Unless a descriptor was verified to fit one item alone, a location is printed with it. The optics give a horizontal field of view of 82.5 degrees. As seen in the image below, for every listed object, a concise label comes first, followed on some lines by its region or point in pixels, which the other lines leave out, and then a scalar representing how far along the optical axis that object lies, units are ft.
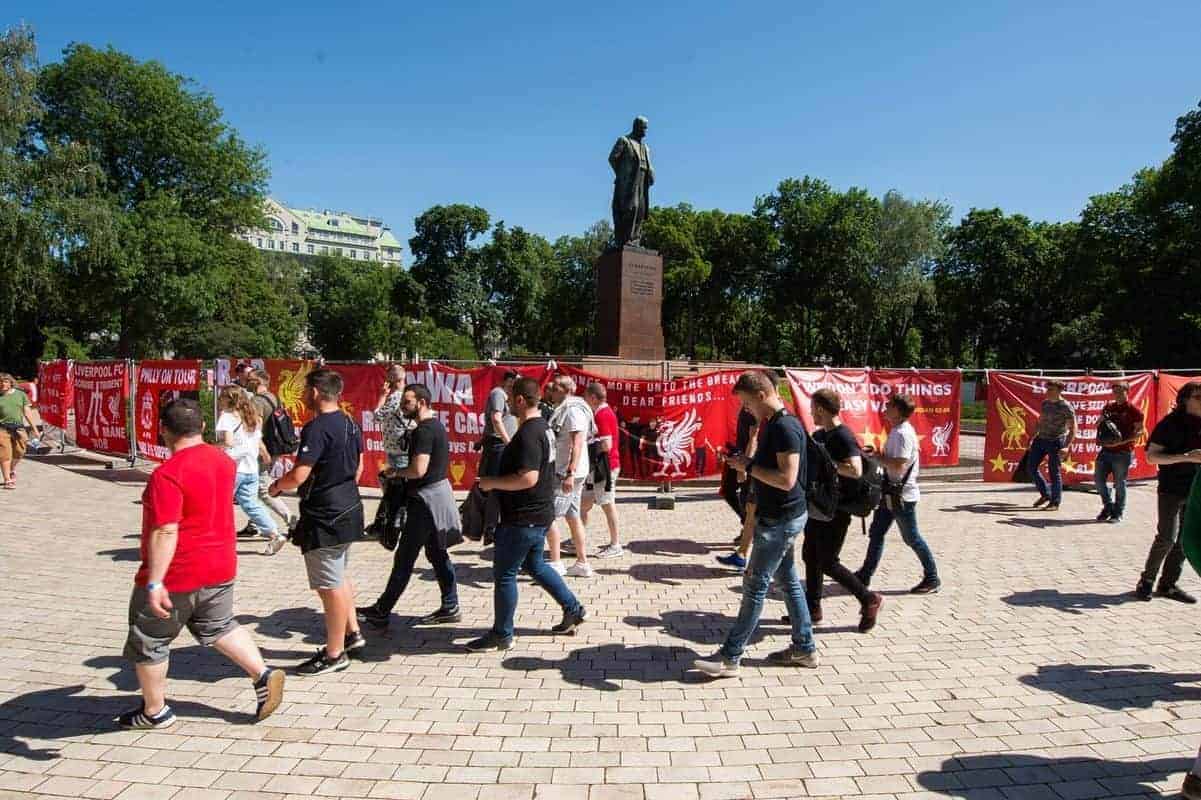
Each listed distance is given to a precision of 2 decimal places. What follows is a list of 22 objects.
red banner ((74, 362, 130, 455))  41.70
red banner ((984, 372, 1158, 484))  36.06
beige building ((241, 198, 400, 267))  400.26
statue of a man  50.49
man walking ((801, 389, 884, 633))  15.30
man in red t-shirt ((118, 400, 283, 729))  10.34
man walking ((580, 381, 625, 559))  22.35
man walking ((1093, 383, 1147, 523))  27.37
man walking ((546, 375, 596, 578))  19.51
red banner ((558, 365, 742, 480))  31.58
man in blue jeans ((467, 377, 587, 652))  14.01
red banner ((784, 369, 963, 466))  32.94
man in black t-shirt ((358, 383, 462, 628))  15.15
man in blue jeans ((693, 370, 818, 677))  13.03
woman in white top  22.12
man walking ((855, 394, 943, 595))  18.06
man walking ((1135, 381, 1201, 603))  17.78
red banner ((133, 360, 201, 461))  38.29
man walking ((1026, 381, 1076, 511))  31.30
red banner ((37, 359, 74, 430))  49.85
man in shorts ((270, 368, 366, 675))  12.94
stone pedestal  47.67
